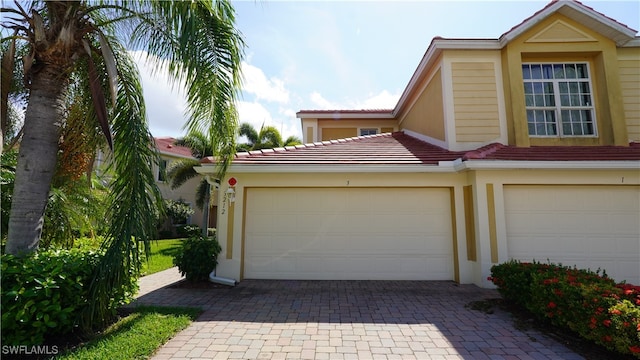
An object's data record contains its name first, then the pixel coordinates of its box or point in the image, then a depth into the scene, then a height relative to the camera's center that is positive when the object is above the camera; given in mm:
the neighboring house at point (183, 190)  22933 +2412
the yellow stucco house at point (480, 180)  7613 +1044
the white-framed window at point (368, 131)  16078 +4695
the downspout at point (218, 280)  7631 -1493
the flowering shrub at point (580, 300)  3727 -1198
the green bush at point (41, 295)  3674 -934
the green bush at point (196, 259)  7574 -958
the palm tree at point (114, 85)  4520 +2284
